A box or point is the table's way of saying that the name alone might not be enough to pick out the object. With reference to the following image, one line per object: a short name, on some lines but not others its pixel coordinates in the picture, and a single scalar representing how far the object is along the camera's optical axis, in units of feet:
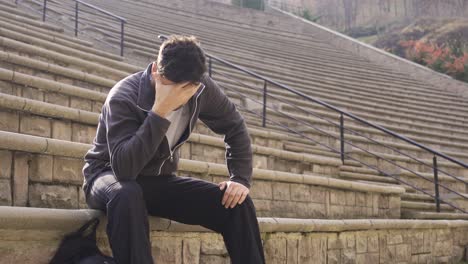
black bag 7.20
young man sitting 7.30
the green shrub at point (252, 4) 72.23
